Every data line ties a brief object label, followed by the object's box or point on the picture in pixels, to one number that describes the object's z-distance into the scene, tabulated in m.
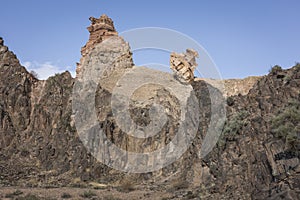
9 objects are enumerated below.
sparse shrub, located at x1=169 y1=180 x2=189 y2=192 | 21.69
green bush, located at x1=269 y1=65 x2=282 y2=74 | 17.28
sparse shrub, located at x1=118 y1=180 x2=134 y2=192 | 24.00
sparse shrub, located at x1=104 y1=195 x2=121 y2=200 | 19.56
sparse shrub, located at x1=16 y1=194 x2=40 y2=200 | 17.94
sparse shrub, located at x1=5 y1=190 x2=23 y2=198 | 19.23
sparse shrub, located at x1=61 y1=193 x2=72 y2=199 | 19.68
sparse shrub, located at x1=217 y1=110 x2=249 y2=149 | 17.22
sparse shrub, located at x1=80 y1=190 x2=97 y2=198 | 20.36
